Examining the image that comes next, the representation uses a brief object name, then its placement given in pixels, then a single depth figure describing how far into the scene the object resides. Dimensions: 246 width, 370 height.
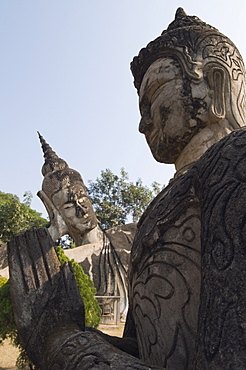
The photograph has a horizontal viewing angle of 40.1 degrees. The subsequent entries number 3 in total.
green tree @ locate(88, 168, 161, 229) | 24.22
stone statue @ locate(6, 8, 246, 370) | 1.02
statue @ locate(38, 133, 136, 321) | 11.66
